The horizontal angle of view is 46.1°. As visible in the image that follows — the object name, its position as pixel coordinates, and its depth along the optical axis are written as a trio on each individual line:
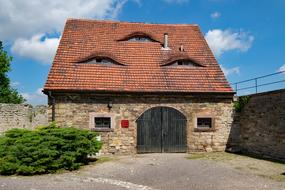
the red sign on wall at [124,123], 15.52
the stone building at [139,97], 15.34
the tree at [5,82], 31.86
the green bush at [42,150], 10.61
